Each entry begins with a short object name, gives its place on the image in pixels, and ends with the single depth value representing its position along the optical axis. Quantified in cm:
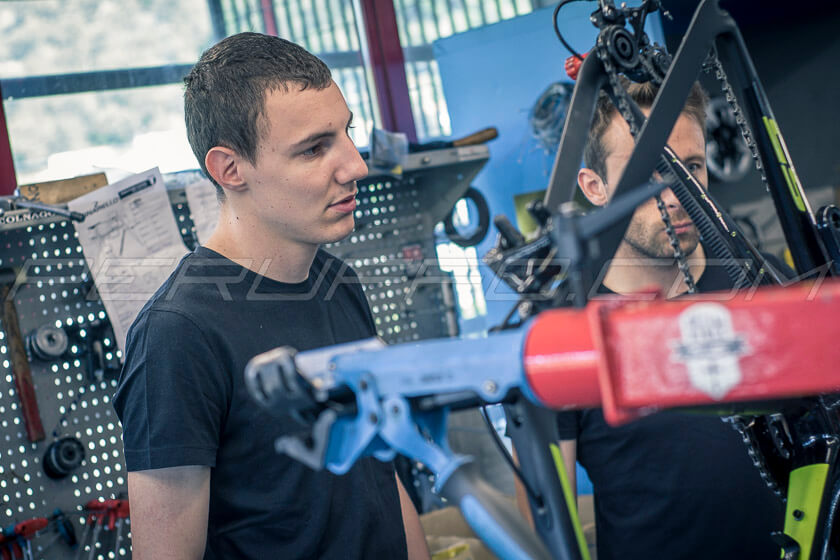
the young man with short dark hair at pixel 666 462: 129
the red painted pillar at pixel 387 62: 277
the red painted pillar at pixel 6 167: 207
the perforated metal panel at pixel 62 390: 171
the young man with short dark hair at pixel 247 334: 108
